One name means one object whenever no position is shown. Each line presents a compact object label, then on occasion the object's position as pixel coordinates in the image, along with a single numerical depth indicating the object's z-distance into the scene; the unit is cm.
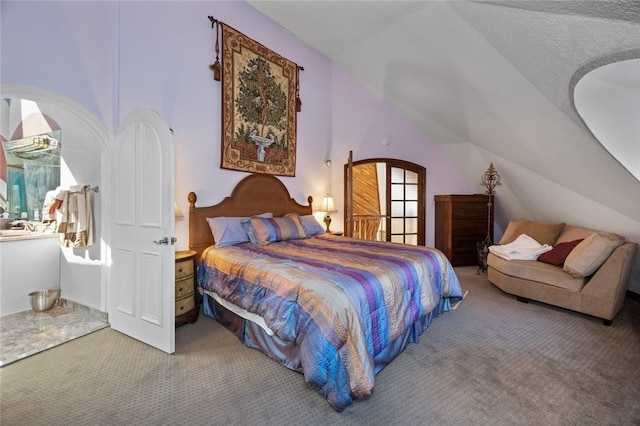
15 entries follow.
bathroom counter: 294
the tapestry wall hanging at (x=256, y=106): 354
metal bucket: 301
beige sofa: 278
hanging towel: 284
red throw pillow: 328
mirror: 341
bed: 169
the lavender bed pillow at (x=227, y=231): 313
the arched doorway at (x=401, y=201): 518
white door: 223
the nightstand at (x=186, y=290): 263
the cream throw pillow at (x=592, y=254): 288
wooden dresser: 474
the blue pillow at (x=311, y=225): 399
